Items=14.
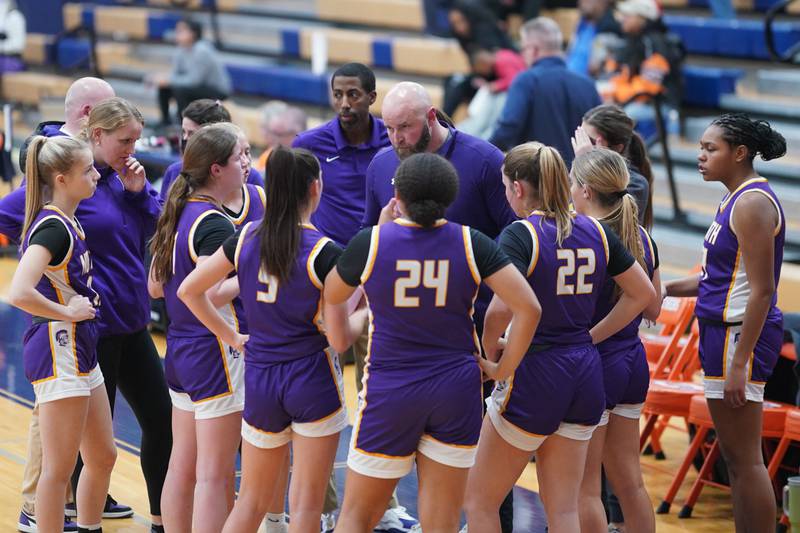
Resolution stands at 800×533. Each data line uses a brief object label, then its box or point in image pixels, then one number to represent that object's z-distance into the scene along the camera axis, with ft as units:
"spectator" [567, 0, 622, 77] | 63.82
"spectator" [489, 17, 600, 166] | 47.01
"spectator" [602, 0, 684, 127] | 58.39
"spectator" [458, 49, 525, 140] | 62.13
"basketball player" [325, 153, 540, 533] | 21.71
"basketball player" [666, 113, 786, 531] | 27.37
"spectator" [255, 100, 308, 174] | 46.88
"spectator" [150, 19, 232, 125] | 78.48
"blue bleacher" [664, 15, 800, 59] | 63.77
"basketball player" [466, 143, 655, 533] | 23.79
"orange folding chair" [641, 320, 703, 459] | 35.24
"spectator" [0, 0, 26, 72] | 99.09
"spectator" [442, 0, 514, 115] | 67.28
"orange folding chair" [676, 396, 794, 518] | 33.37
